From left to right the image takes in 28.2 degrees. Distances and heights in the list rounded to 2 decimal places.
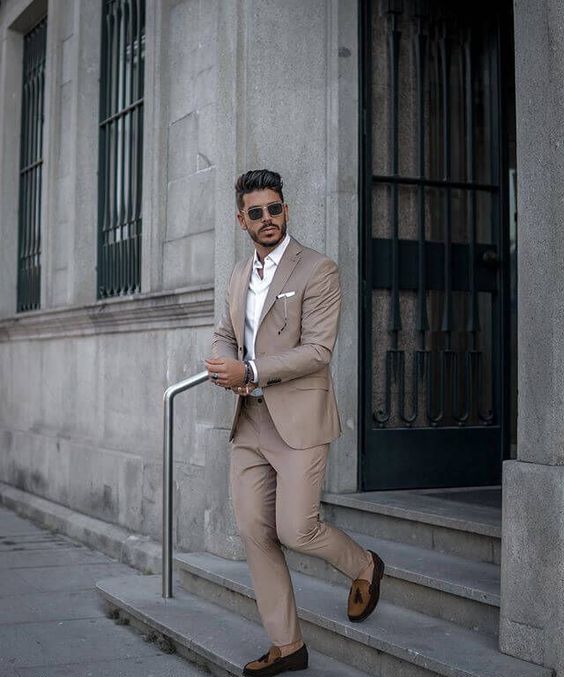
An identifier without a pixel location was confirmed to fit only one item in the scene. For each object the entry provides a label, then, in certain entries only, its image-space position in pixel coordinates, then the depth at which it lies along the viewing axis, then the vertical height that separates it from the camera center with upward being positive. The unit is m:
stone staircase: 4.82 -1.07
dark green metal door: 7.30 +0.98
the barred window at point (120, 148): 9.48 +2.10
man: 4.77 -0.11
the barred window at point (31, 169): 12.28 +2.41
